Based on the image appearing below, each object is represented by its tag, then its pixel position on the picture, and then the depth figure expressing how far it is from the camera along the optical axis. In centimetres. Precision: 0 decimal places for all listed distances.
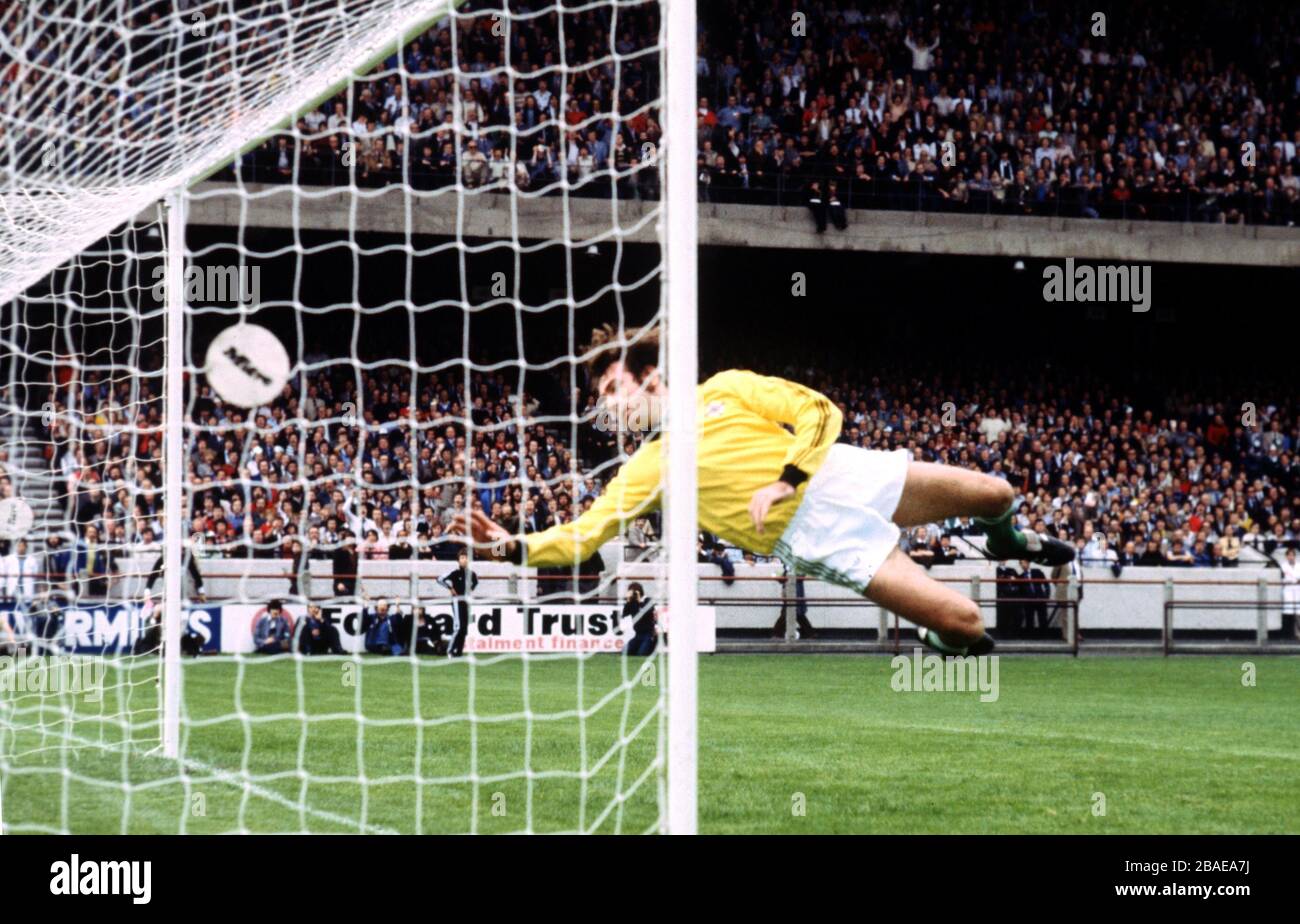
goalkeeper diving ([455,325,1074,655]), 628
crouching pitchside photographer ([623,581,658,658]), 1509
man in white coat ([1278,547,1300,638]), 1784
